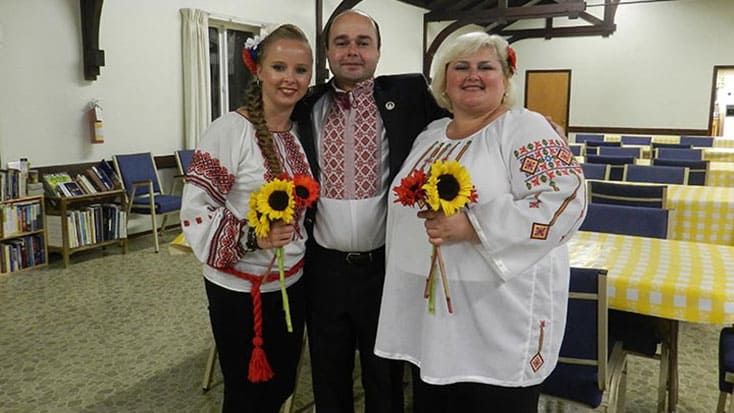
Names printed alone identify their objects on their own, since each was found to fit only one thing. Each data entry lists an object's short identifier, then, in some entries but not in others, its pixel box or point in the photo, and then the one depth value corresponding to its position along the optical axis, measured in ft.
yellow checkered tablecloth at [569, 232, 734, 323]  6.32
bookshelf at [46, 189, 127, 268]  16.74
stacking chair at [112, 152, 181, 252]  18.58
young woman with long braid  5.36
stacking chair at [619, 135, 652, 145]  28.93
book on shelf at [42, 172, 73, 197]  16.87
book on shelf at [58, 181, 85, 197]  17.01
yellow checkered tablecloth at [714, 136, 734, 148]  30.37
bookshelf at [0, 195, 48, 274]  15.80
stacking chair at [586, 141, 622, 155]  23.45
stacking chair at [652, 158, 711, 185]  16.19
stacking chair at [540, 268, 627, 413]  5.94
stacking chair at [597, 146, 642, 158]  21.89
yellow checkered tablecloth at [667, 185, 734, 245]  12.32
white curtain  21.31
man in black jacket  5.79
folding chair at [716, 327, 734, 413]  6.36
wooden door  43.78
